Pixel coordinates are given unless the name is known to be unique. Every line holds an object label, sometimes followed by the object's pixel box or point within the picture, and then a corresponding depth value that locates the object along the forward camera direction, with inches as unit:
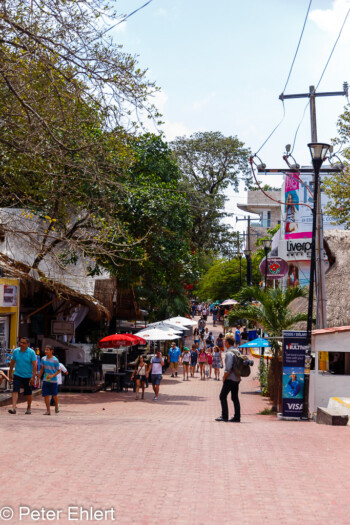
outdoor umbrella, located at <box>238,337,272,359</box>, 885.8
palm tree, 784.9
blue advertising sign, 606.2
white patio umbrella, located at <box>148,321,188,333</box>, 1168.2
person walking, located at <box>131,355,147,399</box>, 826.8
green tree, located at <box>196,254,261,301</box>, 2498.8
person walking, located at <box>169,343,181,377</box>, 1210.0
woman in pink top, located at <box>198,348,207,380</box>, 1199.6
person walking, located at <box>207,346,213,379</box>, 1247.3
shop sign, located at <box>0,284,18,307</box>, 795.4
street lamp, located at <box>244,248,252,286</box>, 1732.3
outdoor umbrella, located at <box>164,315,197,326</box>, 1296.9
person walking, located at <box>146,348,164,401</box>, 807.7
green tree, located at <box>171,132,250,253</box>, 2162.9
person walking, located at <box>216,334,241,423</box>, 510.0
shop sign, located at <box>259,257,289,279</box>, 1395.2
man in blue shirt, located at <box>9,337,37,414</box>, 541.0
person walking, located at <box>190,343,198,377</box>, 1247.0
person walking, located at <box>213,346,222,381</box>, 1187.9
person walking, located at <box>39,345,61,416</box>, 557.1
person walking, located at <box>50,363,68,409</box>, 582.8
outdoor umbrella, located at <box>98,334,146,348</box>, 903.1
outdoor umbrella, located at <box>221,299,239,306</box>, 2075.8
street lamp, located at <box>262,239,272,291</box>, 1365.0
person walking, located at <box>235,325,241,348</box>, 1600.6
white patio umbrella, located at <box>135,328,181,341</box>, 1015.9
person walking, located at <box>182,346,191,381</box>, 1182.3
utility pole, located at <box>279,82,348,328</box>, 746.8
